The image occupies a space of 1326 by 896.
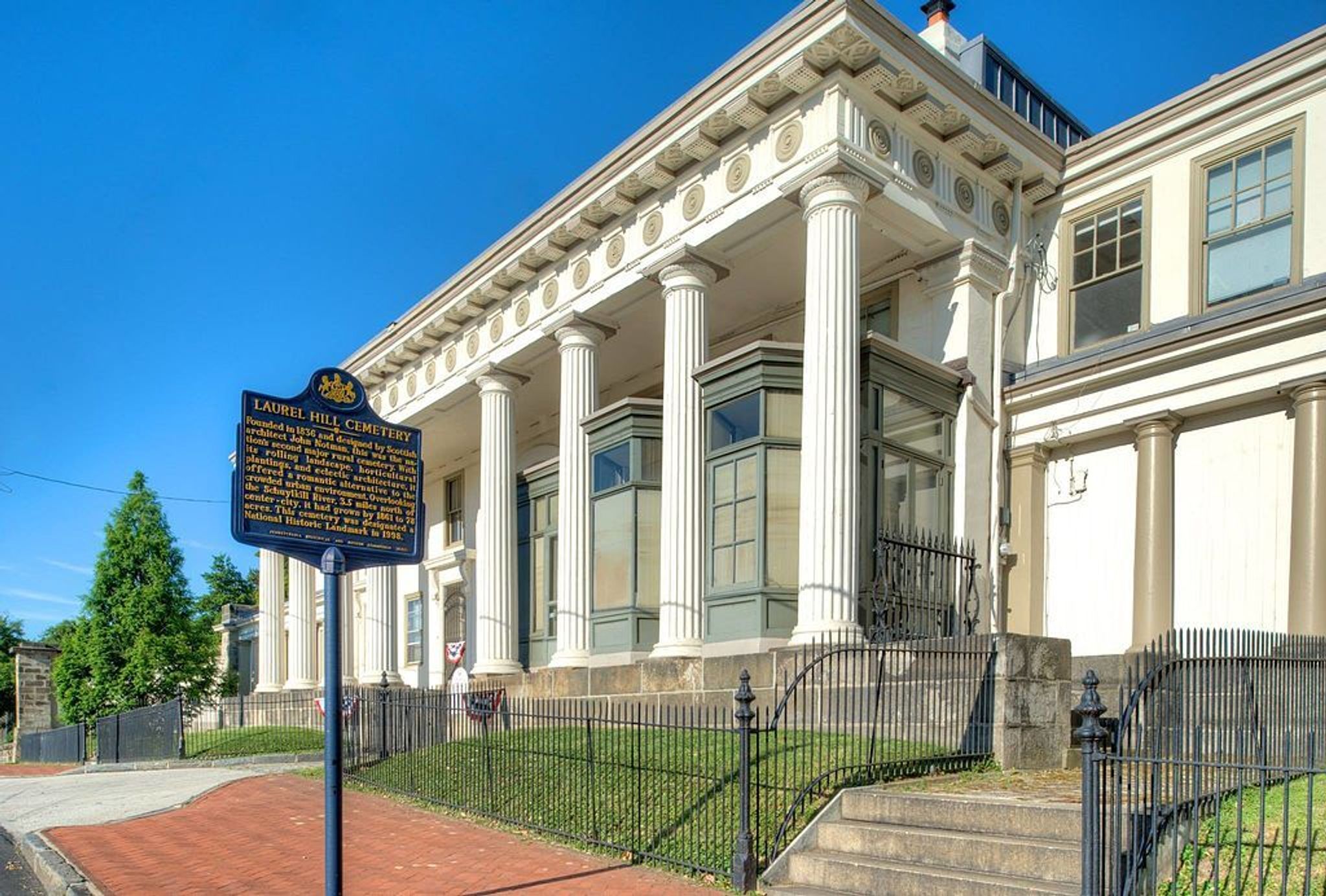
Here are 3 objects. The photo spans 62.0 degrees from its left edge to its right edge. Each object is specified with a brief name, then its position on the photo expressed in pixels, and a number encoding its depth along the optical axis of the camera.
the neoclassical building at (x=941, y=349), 13.18
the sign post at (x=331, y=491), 6.81
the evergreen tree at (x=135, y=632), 32.94
